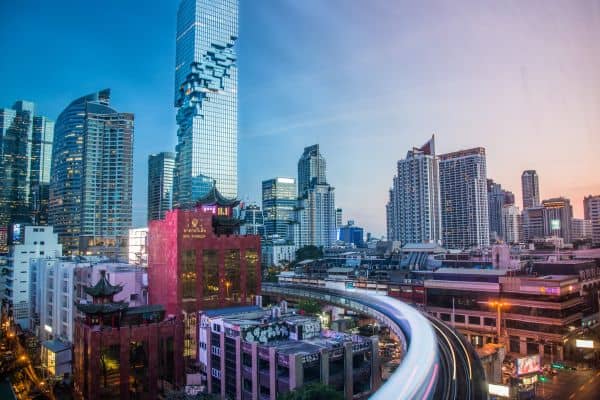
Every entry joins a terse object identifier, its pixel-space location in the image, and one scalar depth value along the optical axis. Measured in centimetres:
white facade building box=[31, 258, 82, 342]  6569
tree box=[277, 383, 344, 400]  3139
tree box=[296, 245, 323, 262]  17628
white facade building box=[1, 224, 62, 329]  8606
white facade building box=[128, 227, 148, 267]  9332
